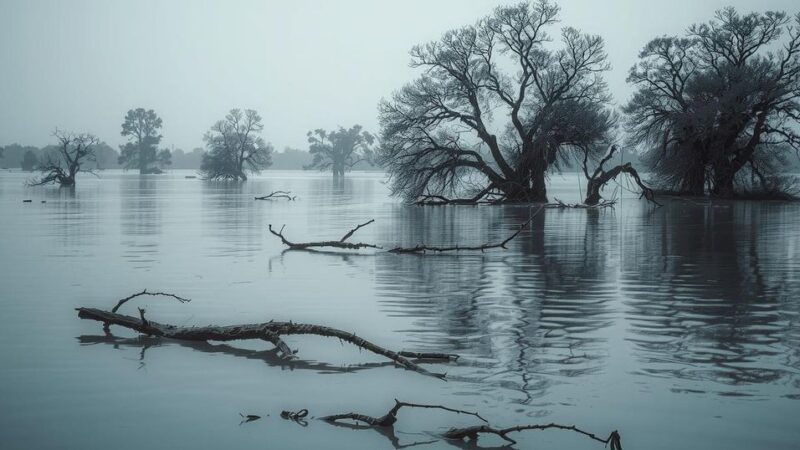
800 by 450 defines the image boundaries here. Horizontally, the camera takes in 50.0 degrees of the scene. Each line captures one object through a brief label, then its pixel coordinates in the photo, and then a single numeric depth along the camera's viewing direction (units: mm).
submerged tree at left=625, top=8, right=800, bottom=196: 48250
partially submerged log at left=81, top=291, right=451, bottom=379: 7504
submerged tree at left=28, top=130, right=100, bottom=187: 68875
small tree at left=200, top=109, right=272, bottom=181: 106188
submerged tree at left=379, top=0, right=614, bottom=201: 42375
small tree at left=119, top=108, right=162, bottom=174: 168500
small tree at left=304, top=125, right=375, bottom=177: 169250
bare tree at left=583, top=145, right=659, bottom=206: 41375
